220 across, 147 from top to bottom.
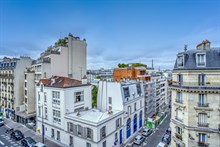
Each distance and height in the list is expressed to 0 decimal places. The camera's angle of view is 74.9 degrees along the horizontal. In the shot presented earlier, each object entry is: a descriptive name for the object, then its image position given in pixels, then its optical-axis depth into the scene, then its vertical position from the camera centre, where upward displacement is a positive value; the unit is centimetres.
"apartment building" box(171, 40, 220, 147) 1634 -300
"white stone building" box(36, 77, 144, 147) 2155 -711
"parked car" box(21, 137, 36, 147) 2426 -1210
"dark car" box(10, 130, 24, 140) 2764 -1232
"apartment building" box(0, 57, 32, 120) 3797 -286
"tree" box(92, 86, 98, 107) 3516 -587
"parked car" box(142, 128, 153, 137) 3017 -1298
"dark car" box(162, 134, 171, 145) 2703 -1292
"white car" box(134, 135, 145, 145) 2622 -1275
